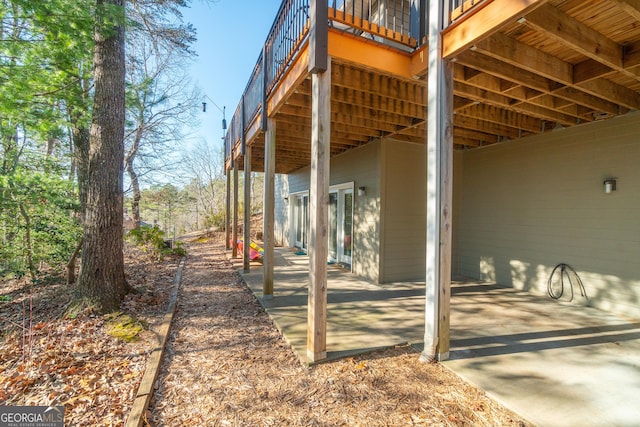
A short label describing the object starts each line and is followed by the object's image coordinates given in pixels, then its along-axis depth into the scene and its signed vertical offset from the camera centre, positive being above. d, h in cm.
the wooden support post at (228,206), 952 +50
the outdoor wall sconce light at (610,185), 419 +56
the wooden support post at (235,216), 830 +16
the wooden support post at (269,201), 455 +33
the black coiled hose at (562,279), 459 -91
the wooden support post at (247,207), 596 +30
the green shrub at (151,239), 785 -50
